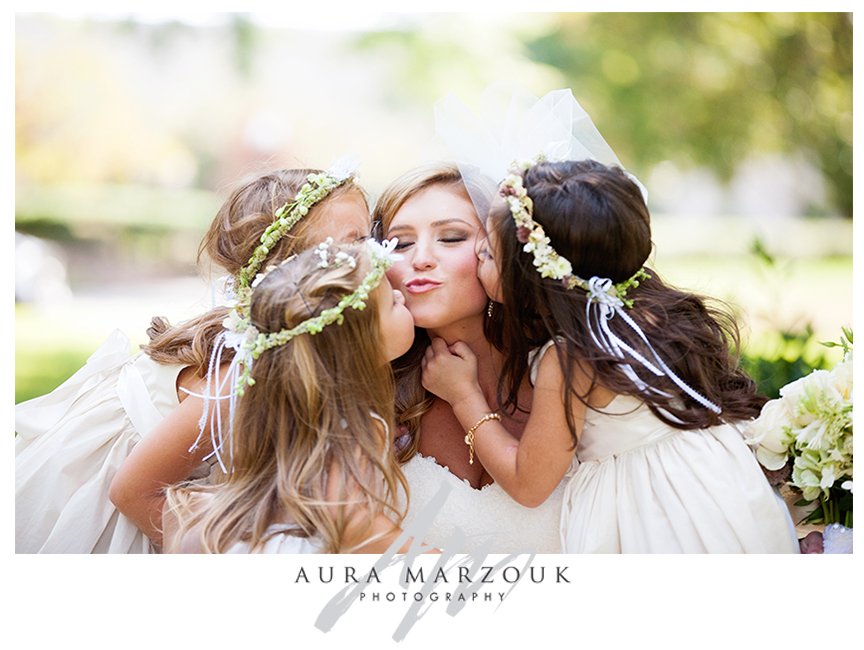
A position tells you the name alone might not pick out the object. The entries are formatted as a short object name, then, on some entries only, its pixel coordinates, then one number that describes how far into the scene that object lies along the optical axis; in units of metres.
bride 2.59
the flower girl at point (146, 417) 2.55
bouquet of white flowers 2.45
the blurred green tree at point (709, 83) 5.31
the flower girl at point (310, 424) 2.28
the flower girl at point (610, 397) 2.39
